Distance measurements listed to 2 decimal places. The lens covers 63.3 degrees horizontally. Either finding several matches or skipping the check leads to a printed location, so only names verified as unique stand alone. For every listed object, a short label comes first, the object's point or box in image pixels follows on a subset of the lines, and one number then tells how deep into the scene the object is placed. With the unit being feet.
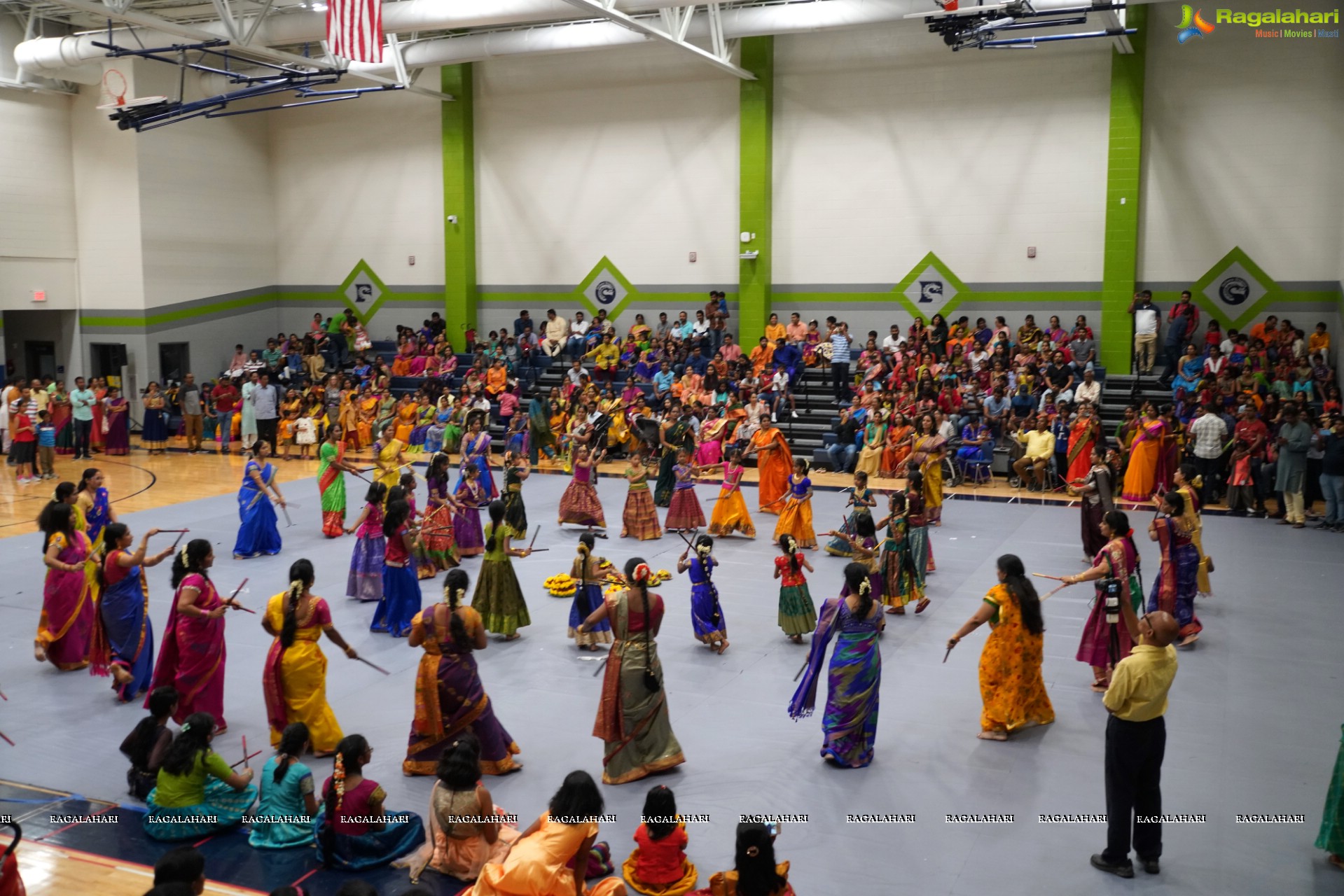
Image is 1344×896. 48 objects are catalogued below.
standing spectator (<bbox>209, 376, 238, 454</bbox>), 71.87
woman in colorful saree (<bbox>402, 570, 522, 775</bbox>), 20.71
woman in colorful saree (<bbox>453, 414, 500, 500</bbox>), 40.91
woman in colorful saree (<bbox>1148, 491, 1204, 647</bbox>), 27.91
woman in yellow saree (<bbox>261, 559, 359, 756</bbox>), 21.76
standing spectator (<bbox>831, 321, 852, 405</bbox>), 66.39
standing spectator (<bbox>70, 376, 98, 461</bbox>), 67.05
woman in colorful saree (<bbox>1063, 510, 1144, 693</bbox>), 23.89
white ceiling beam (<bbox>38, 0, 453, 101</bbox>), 49.90
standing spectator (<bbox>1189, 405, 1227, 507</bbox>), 49.67
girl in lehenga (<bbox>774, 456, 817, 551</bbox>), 39.32
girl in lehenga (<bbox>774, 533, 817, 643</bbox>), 28.91
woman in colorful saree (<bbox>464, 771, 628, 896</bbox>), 14.82
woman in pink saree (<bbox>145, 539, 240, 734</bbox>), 22.56
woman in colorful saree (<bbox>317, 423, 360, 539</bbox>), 43.24
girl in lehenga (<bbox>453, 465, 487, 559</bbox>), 38.06
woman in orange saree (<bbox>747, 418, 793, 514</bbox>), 48.80
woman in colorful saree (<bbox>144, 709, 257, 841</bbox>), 19.04
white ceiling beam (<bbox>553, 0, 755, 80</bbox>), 50.08
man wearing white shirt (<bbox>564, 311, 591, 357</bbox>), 75.92
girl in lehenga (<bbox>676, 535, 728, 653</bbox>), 28.84
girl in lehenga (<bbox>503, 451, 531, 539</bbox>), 36.52
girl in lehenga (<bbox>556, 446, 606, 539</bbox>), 43.52
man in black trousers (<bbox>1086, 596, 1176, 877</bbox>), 16.98
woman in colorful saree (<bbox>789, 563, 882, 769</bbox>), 21.68
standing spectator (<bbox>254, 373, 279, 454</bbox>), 70.69
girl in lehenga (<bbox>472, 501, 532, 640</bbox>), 29.27
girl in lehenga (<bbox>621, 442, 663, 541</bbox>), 42.39
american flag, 43.57
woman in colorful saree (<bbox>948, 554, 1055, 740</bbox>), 22.81
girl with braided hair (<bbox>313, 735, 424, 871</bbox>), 18.03
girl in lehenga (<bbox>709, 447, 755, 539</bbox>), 43.52
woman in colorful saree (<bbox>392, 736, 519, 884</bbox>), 16.67
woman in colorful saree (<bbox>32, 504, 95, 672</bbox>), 27.04
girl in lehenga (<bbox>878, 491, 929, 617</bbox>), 32.09
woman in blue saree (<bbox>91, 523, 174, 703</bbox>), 25.20
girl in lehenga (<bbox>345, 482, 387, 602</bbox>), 33.76
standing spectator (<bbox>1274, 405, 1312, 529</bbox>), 45.16
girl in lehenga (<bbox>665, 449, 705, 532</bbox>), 44.14
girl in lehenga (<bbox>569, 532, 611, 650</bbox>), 27.35
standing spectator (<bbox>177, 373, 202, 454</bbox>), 70.90
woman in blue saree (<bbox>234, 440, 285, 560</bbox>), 39.70
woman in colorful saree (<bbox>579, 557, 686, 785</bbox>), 21.15
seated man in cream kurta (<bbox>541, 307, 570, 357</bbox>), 77.20
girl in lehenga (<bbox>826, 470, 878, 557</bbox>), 34.27
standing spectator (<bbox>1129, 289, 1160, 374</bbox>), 61.93
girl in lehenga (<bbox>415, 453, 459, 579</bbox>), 35.75
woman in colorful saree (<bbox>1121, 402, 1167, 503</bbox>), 49.60
